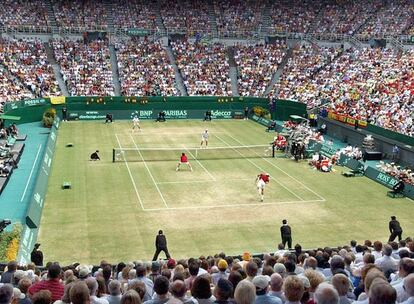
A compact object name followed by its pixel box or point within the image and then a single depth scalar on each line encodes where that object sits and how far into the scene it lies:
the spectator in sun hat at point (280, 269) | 11.55
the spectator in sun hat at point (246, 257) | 15.88
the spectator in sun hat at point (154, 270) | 13.23
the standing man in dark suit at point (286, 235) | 21.66
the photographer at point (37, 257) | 19.00
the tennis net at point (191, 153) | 40.03
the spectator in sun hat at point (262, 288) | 8.22
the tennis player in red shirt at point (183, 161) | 35.66
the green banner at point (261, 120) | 56.07
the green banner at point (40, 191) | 24.89
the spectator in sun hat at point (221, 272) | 12.54
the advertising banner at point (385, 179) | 31.03
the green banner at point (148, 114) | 58.25
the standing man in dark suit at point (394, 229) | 22.42
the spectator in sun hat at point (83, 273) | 12.24
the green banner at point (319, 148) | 42.00
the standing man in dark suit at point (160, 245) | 20.59
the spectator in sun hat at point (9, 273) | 12.80
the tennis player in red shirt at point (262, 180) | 29.08
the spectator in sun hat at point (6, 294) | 7.89
